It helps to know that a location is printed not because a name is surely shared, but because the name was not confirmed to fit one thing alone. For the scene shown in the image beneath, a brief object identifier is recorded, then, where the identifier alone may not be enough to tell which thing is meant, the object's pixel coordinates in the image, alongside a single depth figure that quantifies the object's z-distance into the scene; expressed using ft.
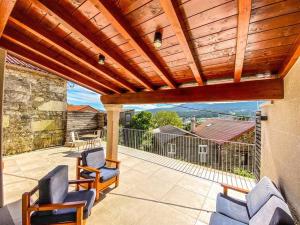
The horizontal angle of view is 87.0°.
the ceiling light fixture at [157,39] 5.37
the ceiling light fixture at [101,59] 7.77
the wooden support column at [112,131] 14.74
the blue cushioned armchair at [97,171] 10.50
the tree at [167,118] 65.00
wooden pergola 4.42
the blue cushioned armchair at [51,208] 6.40
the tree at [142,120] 42.70
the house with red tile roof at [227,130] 29.55
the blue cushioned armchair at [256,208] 4.96
